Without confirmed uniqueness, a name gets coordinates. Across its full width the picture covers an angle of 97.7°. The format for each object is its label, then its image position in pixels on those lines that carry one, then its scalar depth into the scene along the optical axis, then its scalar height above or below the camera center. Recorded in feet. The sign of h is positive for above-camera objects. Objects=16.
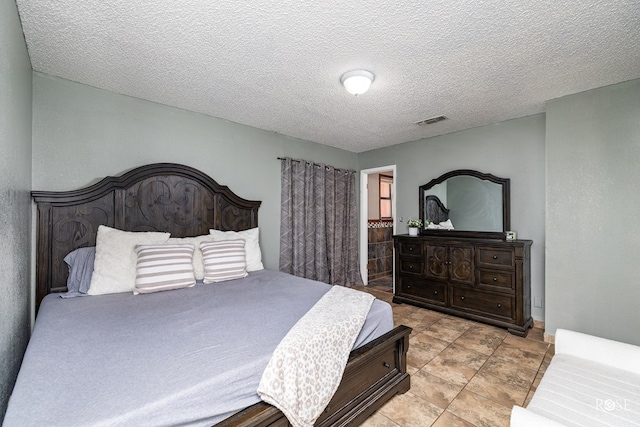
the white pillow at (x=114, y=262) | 6.98 -1.22
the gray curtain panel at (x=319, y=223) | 12.95 -0.43
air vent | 10.78 +3.72
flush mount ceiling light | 7.25 +3.51
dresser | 9.85 -2.51
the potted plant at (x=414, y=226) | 13.35 -0.56
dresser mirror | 11.36 +0.41
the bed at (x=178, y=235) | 3.99 -0.99
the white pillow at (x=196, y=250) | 8.38 -1.10
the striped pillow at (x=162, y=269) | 7.00 -1.40
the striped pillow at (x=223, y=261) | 8.23 -1.39
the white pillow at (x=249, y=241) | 9.71 -0.95
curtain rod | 13.00 +2.56
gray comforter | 2.95 -1.95
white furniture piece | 3.82 -2.73
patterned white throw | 3.95 -2.32
